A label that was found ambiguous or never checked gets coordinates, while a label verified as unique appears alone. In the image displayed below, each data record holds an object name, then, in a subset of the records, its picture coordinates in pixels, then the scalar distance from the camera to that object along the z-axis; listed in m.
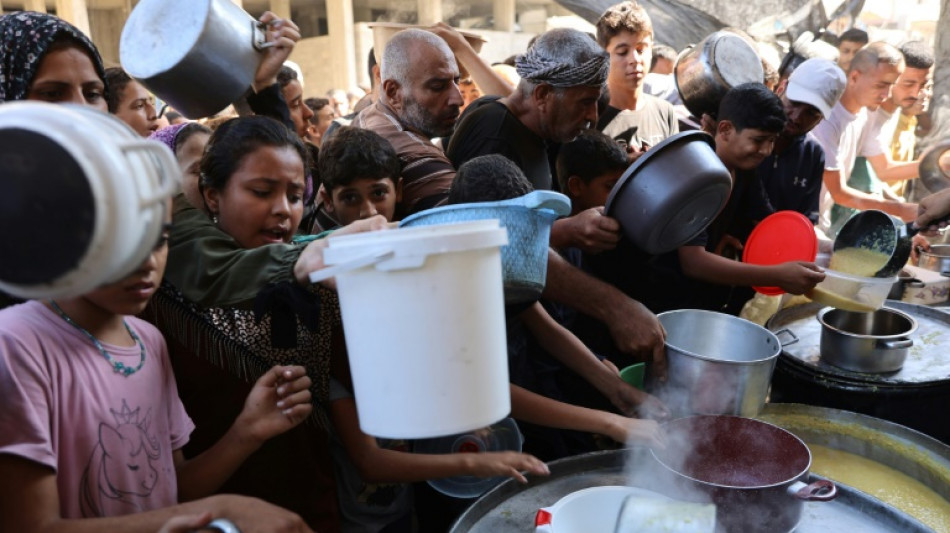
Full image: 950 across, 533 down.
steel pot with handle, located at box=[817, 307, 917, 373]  2.24
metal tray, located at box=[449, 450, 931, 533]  1.49
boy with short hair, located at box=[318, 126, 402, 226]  2.18
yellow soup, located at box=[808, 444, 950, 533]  1.75
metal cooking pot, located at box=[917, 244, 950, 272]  3.70
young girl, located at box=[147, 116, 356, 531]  1.51
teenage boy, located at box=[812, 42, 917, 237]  4.93
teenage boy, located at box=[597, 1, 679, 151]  3.91
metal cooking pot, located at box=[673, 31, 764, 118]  3.80
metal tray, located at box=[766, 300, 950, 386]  2.27
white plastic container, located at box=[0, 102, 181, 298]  0.66
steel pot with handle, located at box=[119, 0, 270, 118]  1.83
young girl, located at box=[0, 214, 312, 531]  1.07
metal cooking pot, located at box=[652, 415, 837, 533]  1.33
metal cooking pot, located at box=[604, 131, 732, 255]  1.78
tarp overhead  11.70
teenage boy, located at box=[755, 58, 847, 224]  3.61
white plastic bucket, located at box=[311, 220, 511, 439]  0.95
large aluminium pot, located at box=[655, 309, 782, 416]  1.75
